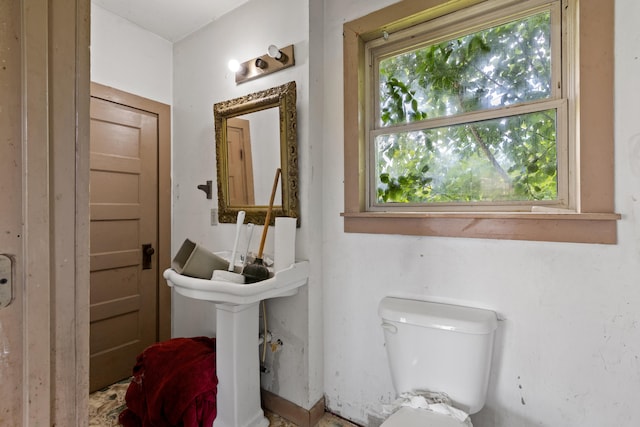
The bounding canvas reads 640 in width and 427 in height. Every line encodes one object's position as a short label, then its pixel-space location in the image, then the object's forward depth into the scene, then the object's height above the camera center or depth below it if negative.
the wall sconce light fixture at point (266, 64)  1.54 +0.80
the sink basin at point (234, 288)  1.26 -0.32
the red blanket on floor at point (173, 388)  1.37 -0.82
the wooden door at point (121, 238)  1.79 -0.15
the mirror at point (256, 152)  1.54 +0.34
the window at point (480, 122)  1.02 +0.38
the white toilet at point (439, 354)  1.07 -0.53
